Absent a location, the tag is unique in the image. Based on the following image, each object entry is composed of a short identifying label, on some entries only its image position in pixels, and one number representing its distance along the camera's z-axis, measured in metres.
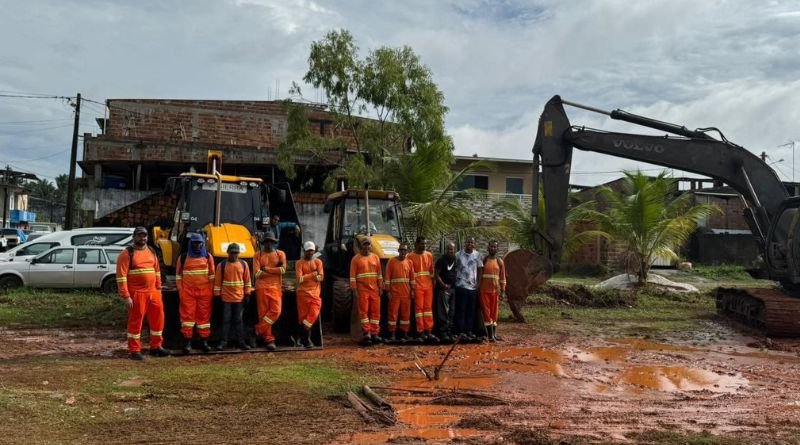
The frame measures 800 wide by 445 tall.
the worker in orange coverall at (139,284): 8.95
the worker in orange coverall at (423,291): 10.85
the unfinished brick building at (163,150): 24.42
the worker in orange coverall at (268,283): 9.83
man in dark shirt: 11.17
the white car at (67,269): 16.44
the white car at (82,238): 17.64
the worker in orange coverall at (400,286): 10.77
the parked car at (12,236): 31.37
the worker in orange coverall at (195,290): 9.43
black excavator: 12.91
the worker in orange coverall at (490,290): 11.30
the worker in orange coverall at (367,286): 10.54
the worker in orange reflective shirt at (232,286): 9.58
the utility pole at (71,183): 26.67
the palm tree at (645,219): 18.88
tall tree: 17.09
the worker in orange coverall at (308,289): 10.09
